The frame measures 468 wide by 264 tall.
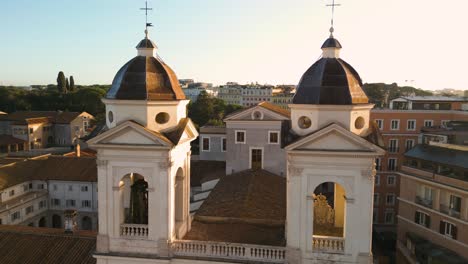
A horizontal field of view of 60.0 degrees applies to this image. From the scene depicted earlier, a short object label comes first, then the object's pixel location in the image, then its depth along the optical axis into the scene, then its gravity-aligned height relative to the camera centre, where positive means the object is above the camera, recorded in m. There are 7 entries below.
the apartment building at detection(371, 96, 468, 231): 51.97 -5.87
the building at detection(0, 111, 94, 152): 89.12 -7.03
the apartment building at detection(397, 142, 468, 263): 32.12 -8.85
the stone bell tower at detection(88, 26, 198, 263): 16.16 -2.11
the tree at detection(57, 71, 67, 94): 131.51 +4.61
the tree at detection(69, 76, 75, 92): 139.12 +4.55
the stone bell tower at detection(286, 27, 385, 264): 15.21 -2.31
